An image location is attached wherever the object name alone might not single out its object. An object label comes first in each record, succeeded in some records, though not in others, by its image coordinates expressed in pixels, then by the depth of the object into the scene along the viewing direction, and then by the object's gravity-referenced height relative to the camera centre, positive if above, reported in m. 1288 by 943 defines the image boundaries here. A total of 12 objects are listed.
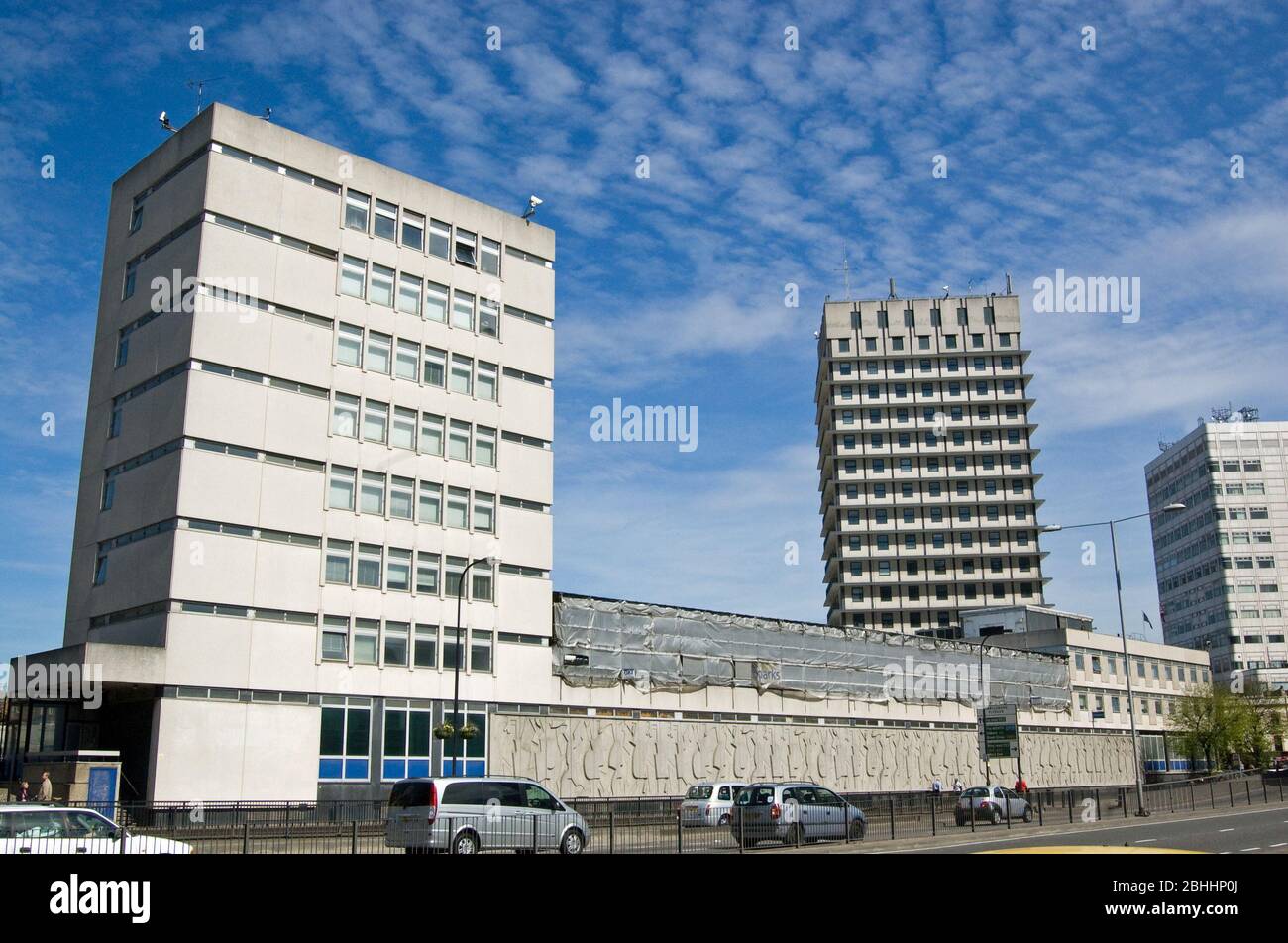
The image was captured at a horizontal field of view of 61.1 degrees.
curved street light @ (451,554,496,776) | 40.72 +1.60
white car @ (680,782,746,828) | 34.84 -2.17
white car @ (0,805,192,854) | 16.67 -1.42
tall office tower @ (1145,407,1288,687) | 134.62 +23.08
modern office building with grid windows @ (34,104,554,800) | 40.19 +10.66
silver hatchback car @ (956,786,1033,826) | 39.12 -2.67
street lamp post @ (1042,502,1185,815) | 43.53 +4.51
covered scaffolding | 52.19 +4.16
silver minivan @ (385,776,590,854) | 22.08 -1.64
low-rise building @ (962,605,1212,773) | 82.06 +4.88
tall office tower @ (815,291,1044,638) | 114.38 +28.54
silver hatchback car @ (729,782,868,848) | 26.38 -2.00
